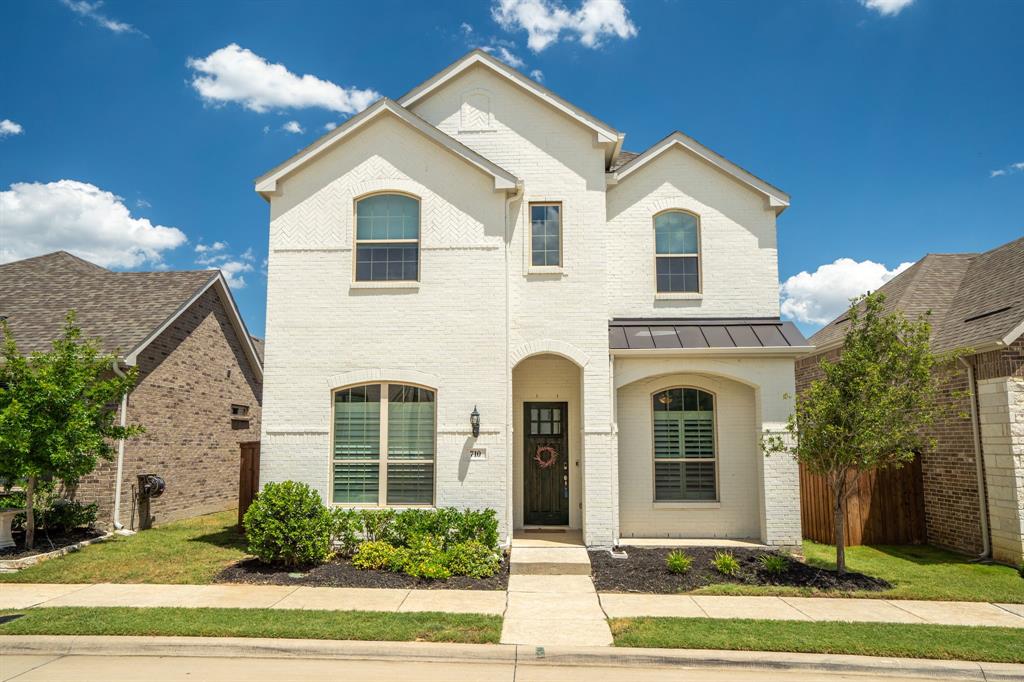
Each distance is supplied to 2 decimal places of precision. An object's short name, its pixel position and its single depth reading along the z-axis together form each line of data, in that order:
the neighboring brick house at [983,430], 11.35
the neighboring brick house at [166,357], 14.80
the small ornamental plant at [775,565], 10.48
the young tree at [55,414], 11.25
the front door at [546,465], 13.77
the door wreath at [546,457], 13.83
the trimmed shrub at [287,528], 10.52
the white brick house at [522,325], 12.16
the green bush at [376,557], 10.67
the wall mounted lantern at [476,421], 11.91
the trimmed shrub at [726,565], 10.52
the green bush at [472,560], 10.39
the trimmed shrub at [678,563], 10.38
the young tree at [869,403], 9.97
